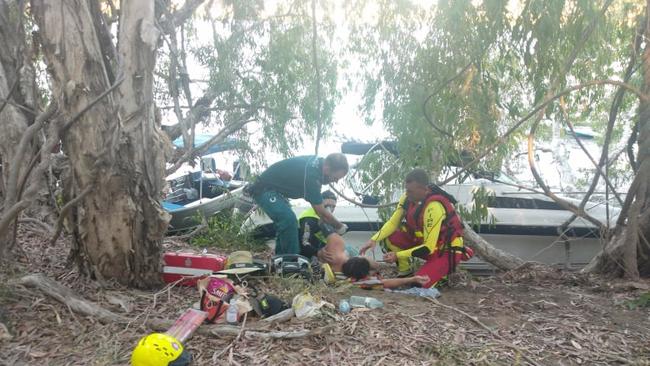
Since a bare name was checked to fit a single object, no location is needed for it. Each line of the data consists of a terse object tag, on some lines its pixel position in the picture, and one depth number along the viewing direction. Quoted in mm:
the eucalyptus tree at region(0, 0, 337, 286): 4164
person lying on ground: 5211
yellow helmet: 3160
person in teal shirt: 5906
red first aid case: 4828
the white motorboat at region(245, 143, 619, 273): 6984
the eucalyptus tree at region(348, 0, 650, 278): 4789
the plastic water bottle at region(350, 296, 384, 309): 4371
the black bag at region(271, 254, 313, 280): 5071
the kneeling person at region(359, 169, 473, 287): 5266
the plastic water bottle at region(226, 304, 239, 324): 3936
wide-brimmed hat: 4750
